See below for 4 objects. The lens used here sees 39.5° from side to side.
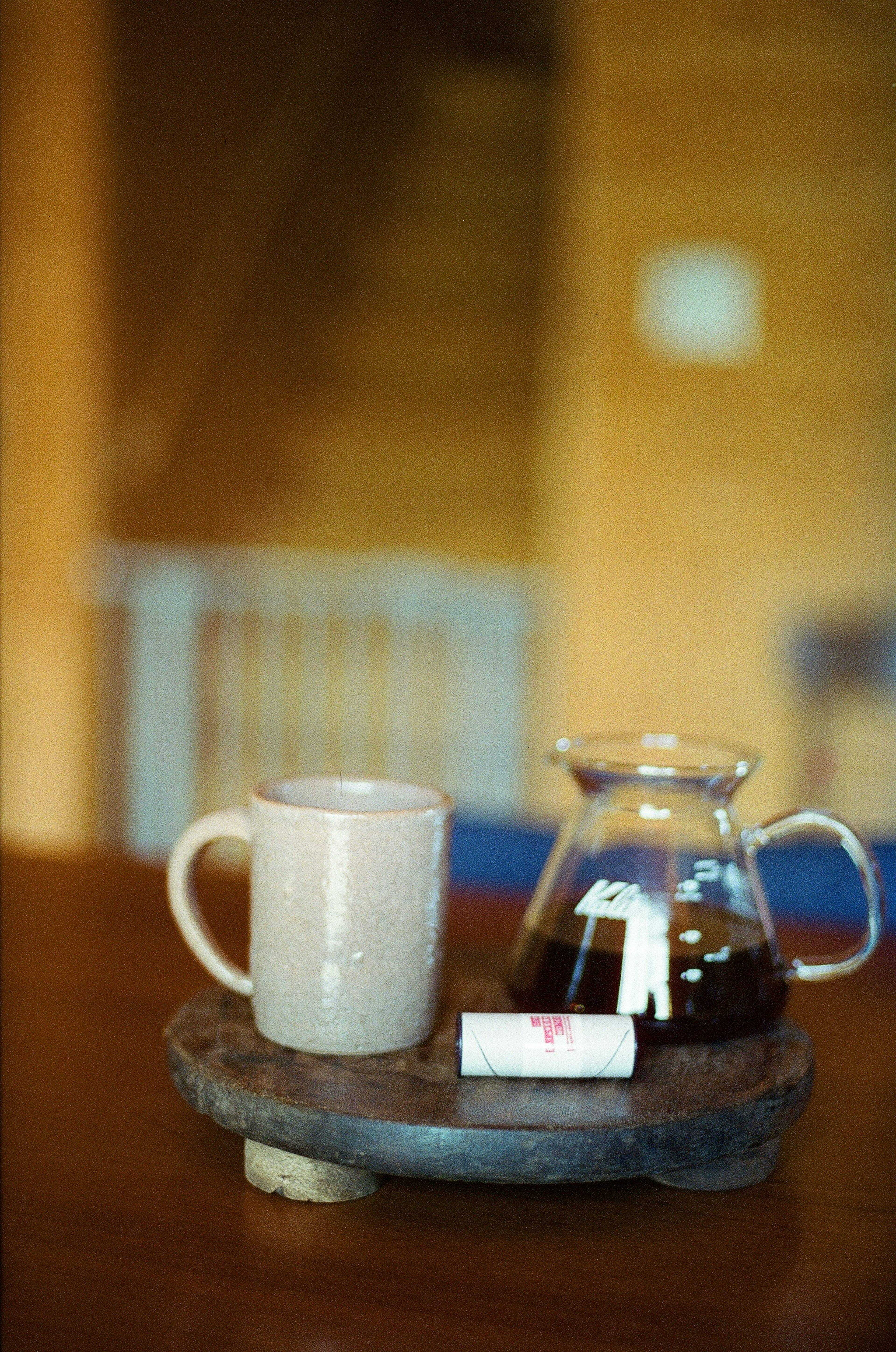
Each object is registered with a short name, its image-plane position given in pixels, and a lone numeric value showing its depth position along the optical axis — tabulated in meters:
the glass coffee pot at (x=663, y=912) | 0.66
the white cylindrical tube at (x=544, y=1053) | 0.60
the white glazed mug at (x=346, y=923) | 0.61
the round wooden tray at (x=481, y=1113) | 0.54
